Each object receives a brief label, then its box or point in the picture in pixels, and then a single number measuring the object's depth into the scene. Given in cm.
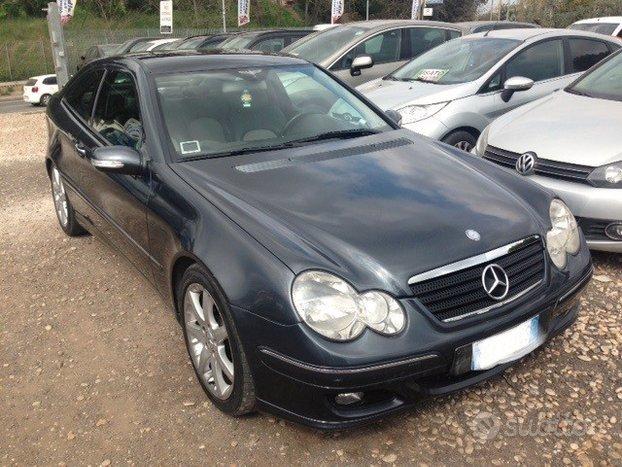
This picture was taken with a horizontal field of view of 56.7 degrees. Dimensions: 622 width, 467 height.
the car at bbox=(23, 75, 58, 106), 1820
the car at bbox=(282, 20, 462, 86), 771
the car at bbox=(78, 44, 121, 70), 1589
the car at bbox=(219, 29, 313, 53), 1095
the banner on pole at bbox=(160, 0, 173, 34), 1723
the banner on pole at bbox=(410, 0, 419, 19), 2034
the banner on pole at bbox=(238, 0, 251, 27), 2136
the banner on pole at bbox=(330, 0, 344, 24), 2129
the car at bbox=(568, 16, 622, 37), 1268
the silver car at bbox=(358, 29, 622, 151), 545
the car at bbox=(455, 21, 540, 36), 1022
